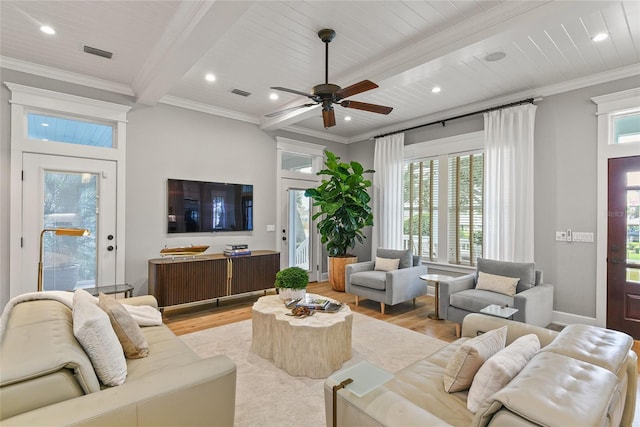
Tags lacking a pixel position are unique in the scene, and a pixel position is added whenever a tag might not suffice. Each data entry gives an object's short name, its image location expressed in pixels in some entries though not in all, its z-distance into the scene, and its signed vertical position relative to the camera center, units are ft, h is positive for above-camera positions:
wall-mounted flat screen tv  15.03 +0.42
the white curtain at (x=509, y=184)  13.69 +1.46
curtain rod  13.70 +5.02
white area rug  7.02 -4.41
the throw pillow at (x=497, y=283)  11.69 -2.56
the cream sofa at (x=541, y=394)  3.16 -1.99
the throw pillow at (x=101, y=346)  5.02 -2.14
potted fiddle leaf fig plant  18.06 +0.33
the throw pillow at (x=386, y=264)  15.67 -2.44
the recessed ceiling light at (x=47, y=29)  9.41 +5.54
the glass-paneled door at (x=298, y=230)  19.31 -0.91
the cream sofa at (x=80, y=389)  3.61 -2.27
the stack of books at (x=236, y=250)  15.51 -1.76
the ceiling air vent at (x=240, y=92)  14.06 +5.52
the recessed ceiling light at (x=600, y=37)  9.58 +5.52
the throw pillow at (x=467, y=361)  5.03 -2.34
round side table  13.33 -2.77
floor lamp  8.26 -0.48
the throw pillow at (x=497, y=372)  4.39 -2.18
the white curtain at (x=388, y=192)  18.86 +1.46
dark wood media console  13.28 -2.82
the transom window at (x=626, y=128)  11.64 +3.33
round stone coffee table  8.54 -3.49
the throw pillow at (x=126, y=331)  6.41 -2.42
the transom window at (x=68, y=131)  12.09 +3.35
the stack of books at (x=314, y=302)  9.66 -2.79
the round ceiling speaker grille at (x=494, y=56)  10.64 +5.48
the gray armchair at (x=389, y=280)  13.94 -2.99
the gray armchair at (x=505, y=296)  10.52 -2.88
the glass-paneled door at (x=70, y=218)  11.79 -0.17
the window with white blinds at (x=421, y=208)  17.85 +0.46
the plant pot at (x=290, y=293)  10.36 -2.58
